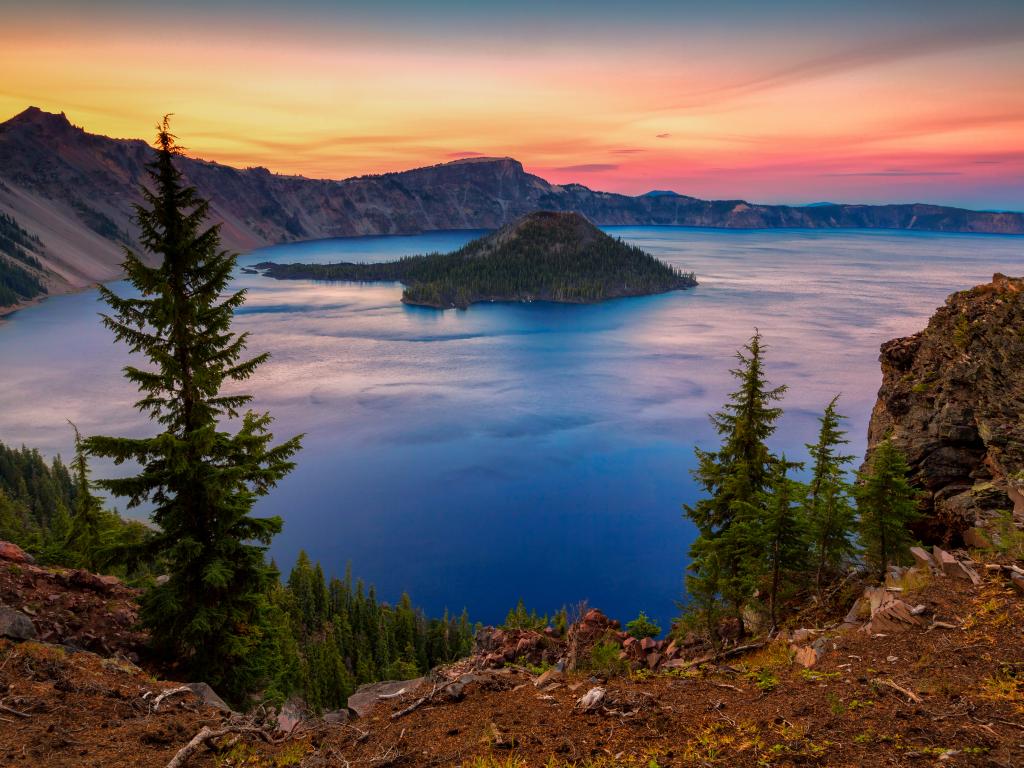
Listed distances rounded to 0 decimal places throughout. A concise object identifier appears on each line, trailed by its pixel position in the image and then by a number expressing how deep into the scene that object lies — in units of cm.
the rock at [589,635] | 2588
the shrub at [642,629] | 2986
